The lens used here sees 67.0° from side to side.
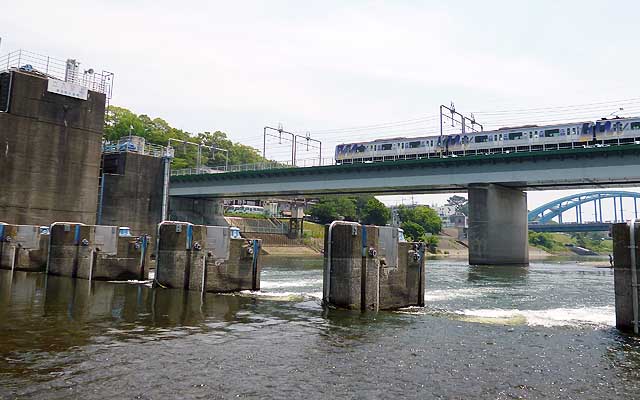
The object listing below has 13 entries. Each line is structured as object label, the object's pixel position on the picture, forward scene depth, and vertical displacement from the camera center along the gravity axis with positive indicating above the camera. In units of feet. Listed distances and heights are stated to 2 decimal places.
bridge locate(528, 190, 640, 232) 527.40 +29.14
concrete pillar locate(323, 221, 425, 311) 63.36 -3.07
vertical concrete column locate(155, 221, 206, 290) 81.82 -2.61
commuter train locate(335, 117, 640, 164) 184.14 +47.04
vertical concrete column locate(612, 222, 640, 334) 52.42 -2.42
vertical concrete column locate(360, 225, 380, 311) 63.87 -3.23
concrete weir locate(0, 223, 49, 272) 112.37 -3.20
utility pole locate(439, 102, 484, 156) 226.79 +65.53
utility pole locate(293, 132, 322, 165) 318.82 +68.62
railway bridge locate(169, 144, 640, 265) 181.37 +30.02
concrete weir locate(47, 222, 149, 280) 96.78 -3.21
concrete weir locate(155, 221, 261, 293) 81.97 -3.06
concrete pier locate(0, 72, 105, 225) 150.30 +26.33
